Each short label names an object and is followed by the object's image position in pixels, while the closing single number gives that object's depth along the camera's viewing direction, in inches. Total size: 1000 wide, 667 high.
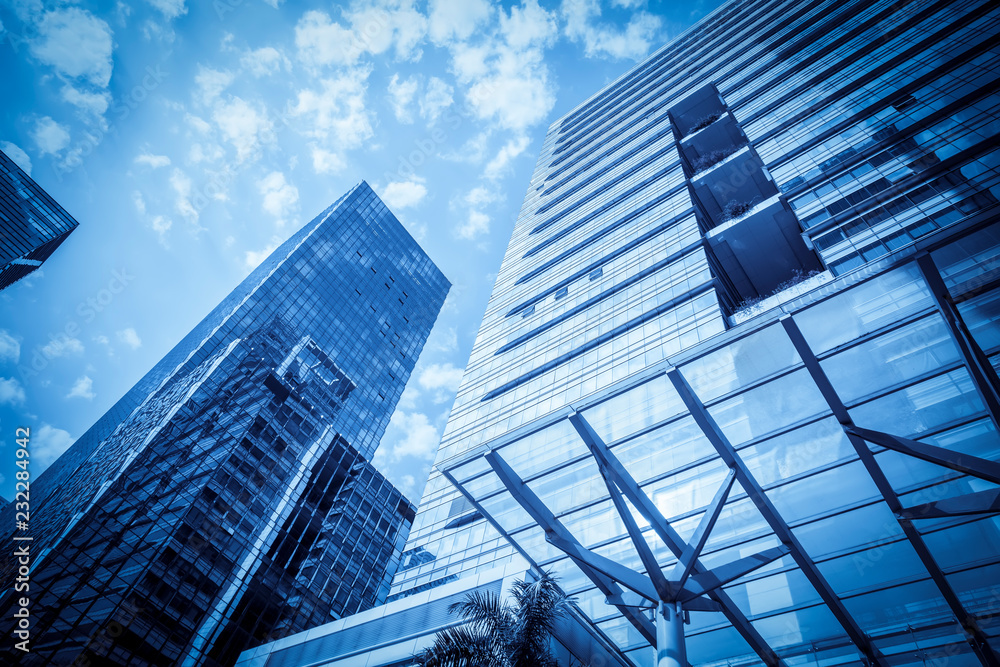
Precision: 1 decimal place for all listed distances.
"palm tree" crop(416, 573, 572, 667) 358.6
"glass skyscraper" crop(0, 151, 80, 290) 3174.2
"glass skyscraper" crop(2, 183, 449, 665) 1111.6
